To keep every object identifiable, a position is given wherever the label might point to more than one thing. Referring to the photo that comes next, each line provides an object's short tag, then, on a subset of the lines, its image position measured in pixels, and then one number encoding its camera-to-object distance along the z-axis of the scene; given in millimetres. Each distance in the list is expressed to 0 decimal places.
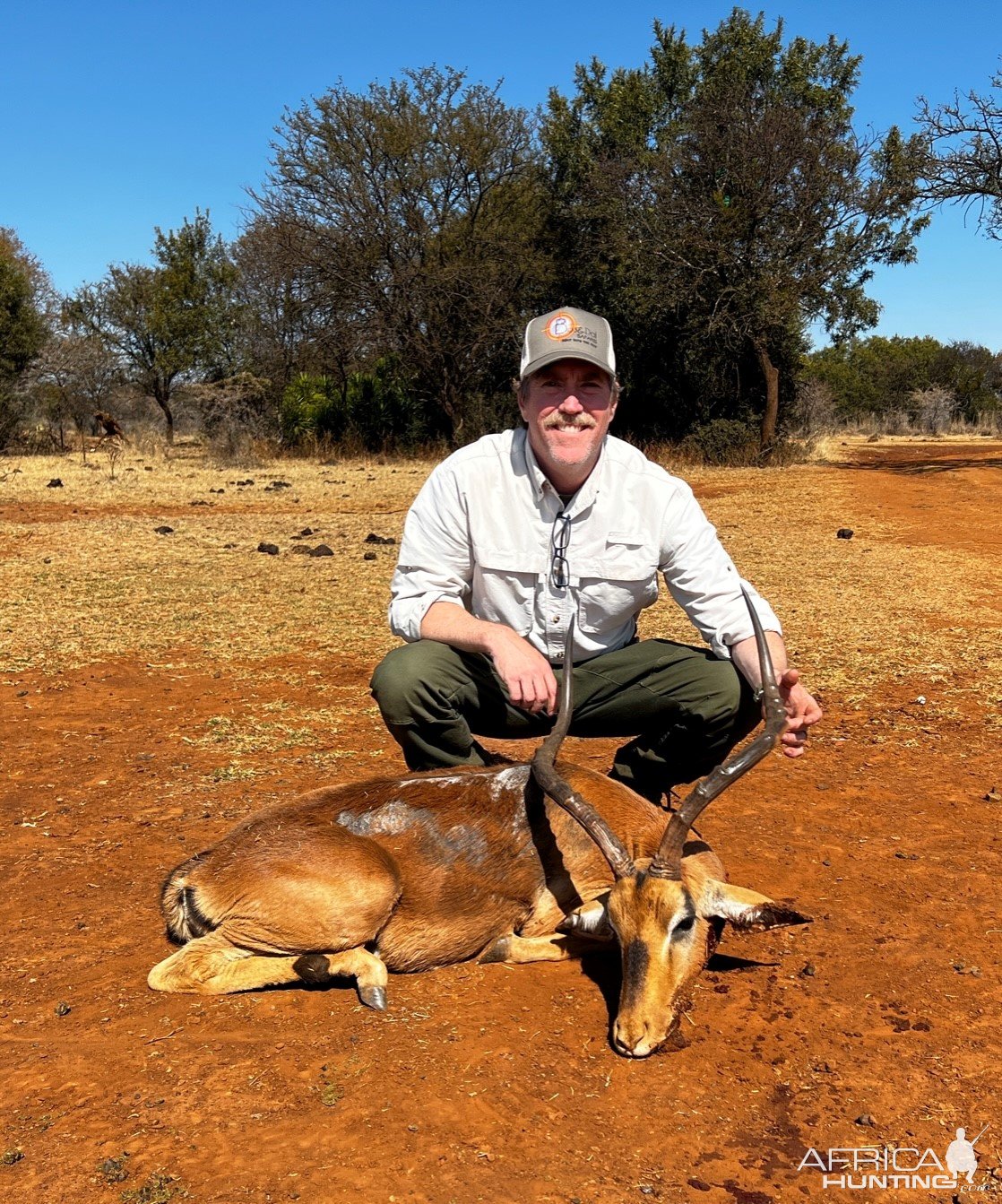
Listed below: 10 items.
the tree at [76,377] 30938
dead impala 3656
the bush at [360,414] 32469
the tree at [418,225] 28219
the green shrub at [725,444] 26000
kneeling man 4543
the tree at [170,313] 33562
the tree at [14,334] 29016
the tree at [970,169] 21469
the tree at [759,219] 23984
